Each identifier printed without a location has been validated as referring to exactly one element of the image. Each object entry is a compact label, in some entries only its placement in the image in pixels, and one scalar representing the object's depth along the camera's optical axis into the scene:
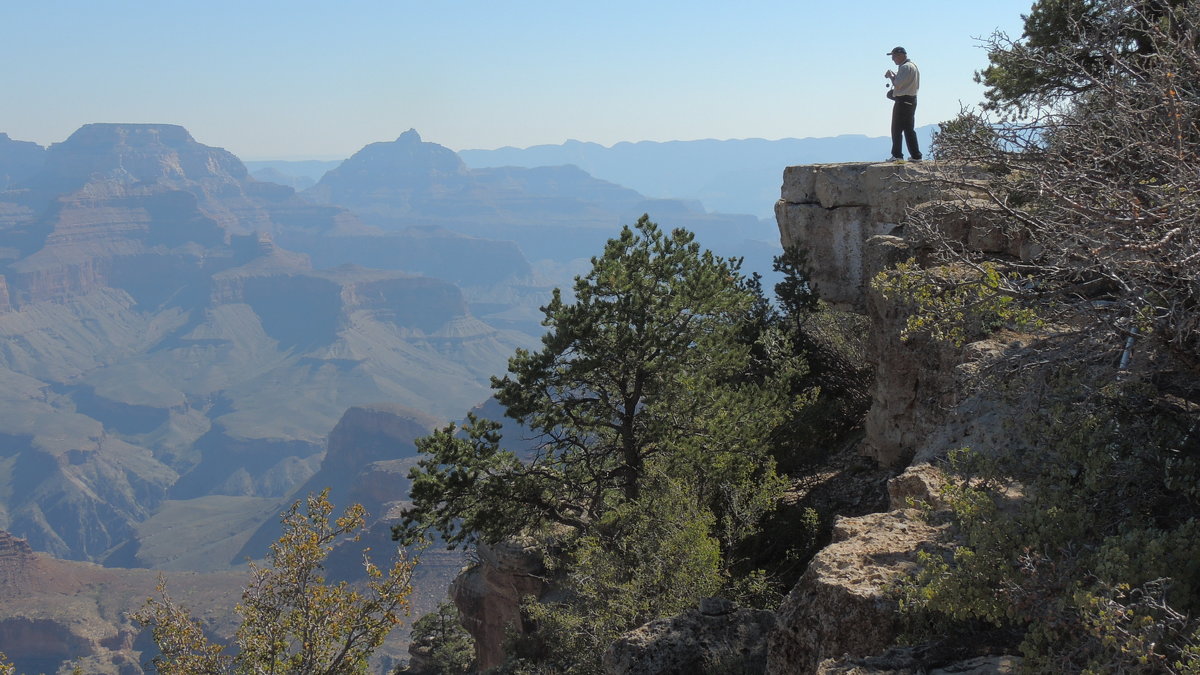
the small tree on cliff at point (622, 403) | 18.97
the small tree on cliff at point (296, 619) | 12.57
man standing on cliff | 18.62
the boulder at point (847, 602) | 7.22
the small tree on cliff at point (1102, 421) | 5.14
